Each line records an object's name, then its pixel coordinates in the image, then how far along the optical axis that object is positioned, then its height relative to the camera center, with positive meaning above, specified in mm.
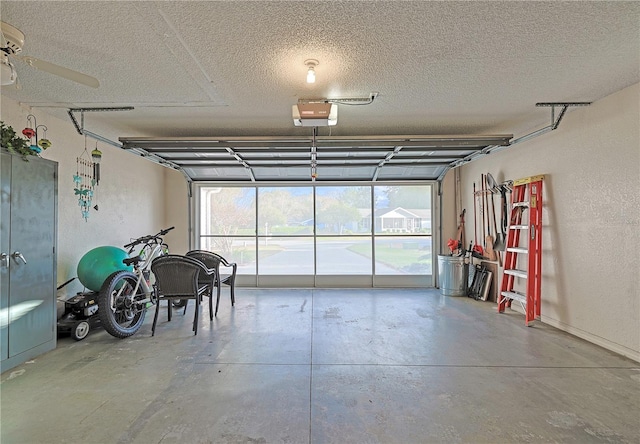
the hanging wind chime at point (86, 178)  4043 +662
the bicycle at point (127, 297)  3416 -862
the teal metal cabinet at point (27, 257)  2717 -300
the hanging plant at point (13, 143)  2724 +751
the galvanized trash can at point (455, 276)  5734 -925
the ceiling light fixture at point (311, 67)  2461 +1317
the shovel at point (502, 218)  4977 +145
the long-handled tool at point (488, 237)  5336 -180
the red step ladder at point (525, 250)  4027 -320
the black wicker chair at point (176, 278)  3639 -626
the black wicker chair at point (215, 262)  4591 -558
